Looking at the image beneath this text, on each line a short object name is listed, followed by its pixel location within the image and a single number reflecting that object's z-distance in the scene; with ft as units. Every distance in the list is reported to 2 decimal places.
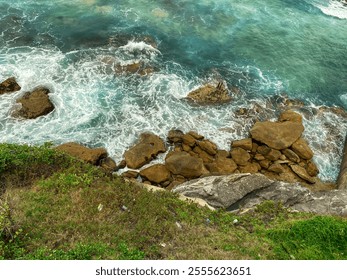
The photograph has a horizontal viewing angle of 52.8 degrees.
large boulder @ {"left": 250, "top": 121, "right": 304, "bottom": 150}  79.20
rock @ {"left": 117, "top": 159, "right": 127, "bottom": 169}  75.24
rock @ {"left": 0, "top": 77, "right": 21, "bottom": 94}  87.20
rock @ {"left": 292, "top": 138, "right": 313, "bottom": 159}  79.41
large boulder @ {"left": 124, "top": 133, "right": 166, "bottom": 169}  75.25
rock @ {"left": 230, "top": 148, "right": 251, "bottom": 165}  77.10
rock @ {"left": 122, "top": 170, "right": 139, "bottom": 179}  73.21
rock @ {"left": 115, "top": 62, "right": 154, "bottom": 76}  98.02
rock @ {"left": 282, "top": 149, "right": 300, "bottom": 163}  78.97
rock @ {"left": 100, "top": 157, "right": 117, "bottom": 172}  74.44
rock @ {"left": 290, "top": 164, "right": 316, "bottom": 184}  76.33
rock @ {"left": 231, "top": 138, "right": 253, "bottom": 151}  79.61
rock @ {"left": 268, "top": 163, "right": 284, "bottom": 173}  76.69
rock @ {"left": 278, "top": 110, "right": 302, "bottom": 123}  87.15
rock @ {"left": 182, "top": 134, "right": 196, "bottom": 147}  79.87
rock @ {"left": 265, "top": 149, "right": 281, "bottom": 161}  78.28
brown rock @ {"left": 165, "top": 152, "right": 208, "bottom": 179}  72.64
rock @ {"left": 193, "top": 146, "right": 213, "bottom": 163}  77.43
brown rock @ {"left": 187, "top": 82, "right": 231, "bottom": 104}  91.91
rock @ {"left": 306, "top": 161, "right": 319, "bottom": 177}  78.40
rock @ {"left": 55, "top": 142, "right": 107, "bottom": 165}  73.87
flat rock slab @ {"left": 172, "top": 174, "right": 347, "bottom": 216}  58.39
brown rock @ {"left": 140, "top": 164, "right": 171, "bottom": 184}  72.23
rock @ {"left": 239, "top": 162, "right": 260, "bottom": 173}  76.02
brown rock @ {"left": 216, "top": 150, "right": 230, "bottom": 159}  78.12
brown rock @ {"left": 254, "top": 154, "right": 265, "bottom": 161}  78.23
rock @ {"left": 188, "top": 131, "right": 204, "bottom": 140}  80.83
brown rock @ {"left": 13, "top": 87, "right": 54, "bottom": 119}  82.43
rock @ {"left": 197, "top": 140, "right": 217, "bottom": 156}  78.28
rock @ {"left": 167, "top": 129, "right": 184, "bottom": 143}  81.30
